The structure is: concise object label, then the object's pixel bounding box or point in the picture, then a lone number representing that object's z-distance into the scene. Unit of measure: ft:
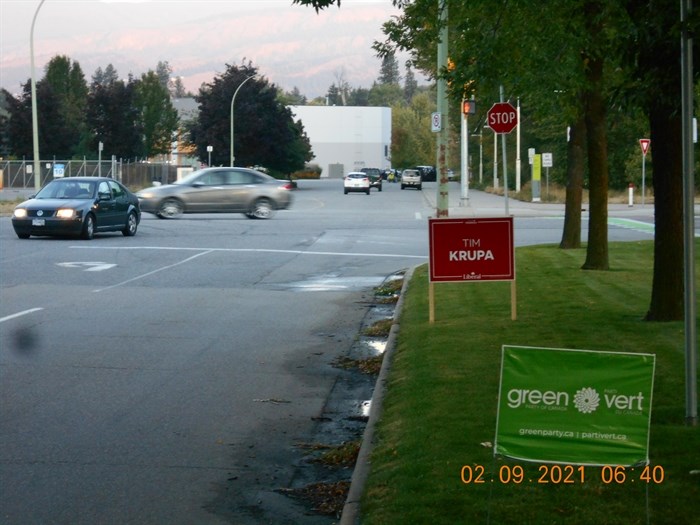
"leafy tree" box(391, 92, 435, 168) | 520.42
